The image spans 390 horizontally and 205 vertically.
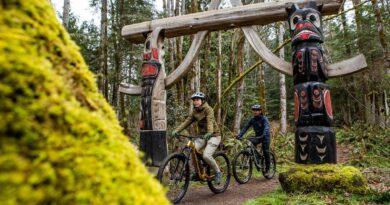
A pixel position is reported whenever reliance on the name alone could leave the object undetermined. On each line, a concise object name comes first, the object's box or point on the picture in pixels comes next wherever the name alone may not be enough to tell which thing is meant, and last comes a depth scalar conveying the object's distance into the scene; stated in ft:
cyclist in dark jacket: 27.37
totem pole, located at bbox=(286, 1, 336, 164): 21.22
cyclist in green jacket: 20.30
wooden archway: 24.12
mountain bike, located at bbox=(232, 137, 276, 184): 26.88
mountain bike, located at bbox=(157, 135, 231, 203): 18.70
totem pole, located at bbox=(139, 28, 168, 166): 25.53
